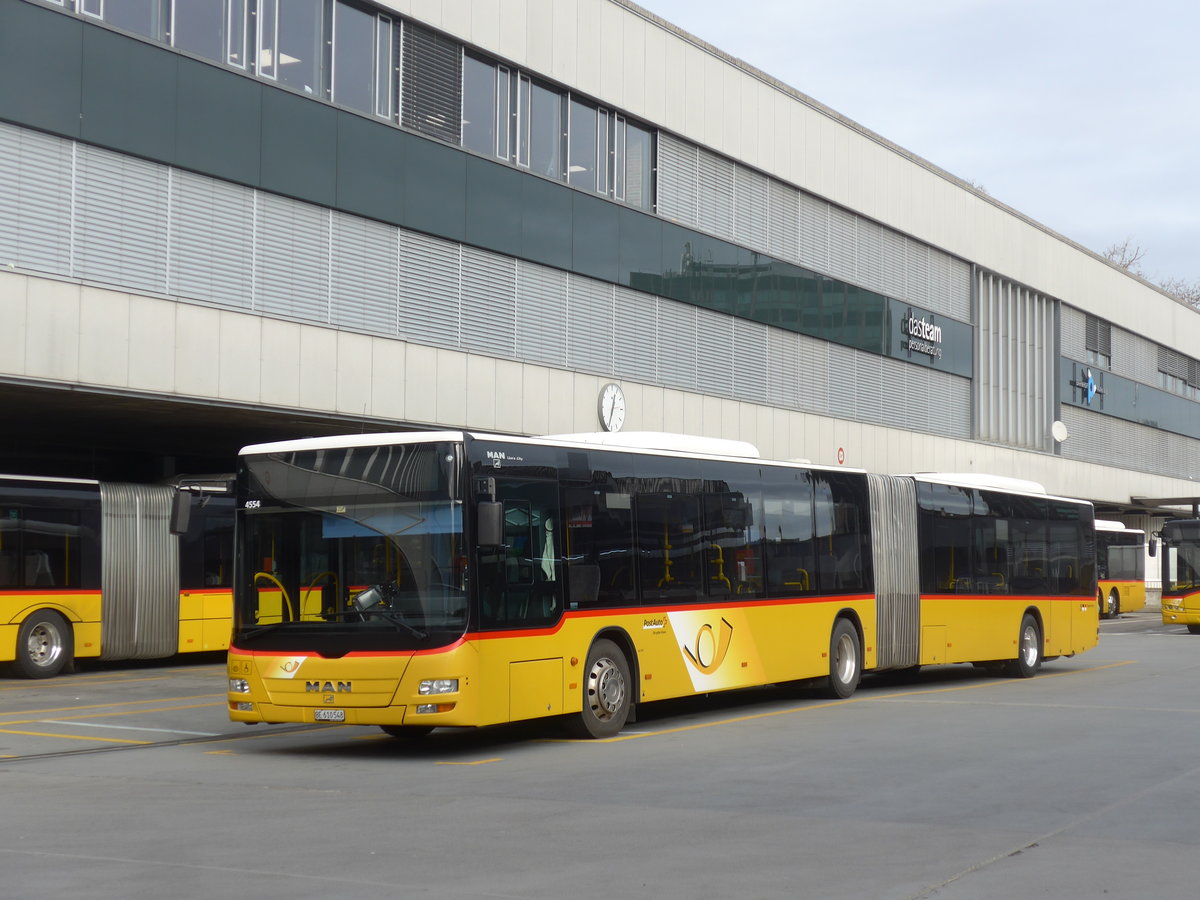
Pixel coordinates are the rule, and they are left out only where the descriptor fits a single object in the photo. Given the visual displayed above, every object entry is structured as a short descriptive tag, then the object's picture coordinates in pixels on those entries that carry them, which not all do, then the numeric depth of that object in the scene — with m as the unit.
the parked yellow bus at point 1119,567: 52.16
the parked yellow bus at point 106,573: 22.75
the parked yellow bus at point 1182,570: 39.88
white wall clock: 31.67
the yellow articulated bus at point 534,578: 12.88
